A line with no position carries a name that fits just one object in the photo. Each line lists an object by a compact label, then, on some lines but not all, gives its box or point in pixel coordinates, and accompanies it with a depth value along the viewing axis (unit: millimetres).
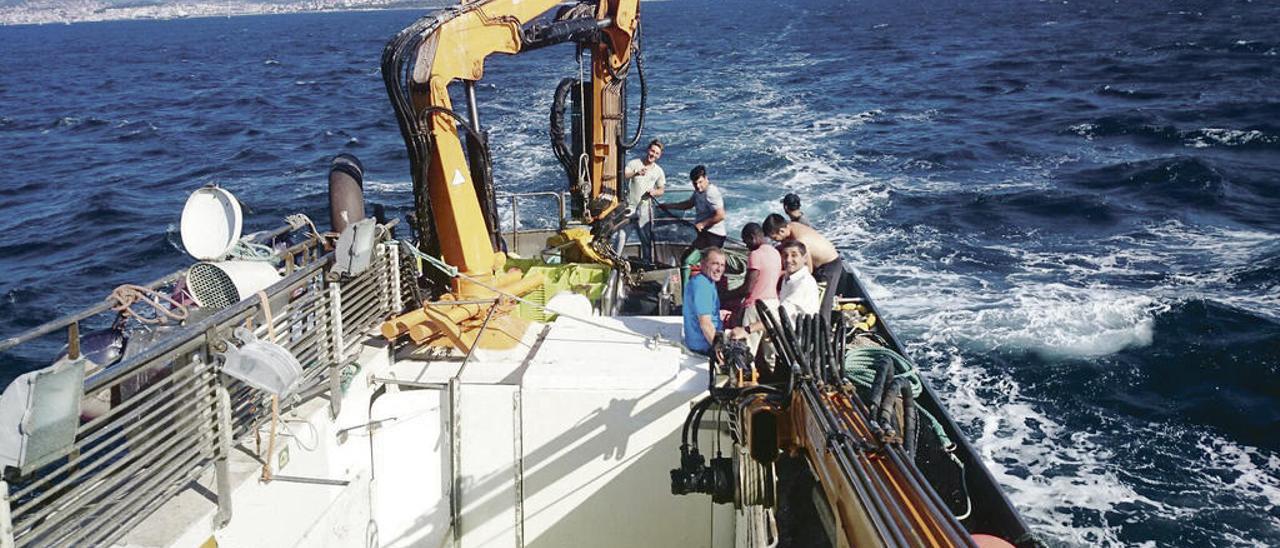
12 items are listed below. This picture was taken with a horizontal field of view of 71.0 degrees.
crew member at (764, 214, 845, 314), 8406
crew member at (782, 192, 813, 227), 9539
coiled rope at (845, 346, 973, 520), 6844
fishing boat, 4441
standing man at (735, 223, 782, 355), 7418
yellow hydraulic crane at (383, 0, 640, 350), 7473
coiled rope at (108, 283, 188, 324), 5734
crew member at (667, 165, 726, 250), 10719
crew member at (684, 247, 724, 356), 7059
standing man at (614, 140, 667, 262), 12023
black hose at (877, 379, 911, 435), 4551
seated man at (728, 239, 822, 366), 7211
